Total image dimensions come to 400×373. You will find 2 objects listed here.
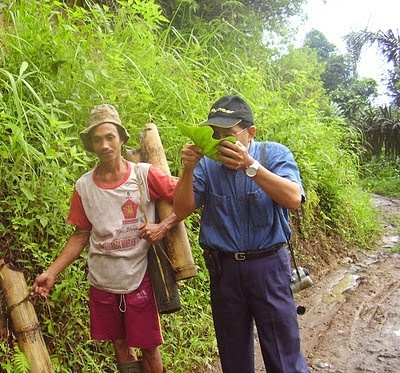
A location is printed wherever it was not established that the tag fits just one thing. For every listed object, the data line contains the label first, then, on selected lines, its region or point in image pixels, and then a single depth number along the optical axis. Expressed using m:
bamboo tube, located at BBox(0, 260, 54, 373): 2.50
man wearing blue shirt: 2.38
